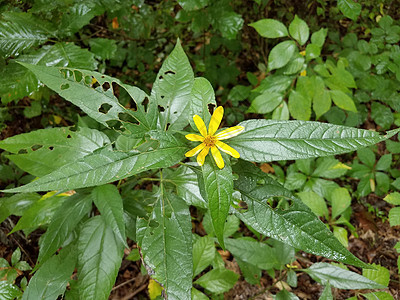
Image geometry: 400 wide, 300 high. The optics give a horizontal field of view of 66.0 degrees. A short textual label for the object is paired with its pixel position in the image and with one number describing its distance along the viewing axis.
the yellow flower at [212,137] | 0.30
